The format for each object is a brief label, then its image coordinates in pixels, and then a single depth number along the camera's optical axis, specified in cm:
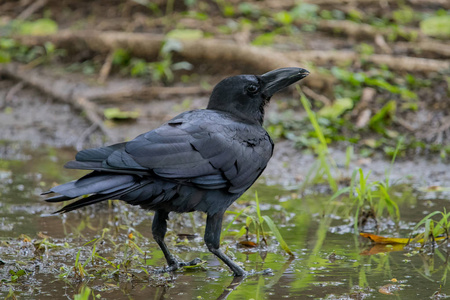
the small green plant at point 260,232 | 817
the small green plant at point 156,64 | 1897
